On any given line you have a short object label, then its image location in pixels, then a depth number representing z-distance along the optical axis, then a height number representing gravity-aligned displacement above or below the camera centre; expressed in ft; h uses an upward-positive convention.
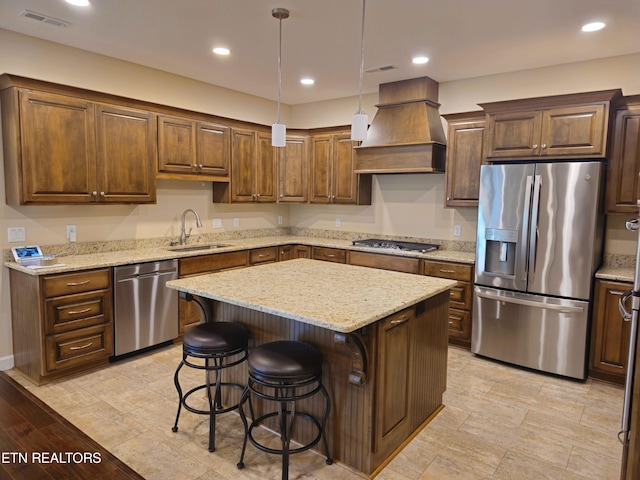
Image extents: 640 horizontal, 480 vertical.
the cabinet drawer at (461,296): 13.44 -2.85
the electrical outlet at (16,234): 11.44 -0.92
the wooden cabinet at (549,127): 11.06 +2.31
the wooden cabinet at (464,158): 13.64 +1.66
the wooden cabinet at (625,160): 11.27 +1.37
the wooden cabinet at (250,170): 16.49 +1.40
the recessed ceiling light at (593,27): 9.96 +4.41
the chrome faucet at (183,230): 15.39 -0.98
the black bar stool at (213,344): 7.93 -2.69
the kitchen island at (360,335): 7.06 -2.48
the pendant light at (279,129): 9.48 +1.72
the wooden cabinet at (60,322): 10.63 -3.22
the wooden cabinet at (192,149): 13.89 +1.92
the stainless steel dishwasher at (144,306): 12.04 -3.10
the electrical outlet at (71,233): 12.55 -0.94
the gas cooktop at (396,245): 15.25 -1.46
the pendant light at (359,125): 8.65 +1.67
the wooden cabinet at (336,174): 17.10 +1.31
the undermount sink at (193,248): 14.62 -1.61
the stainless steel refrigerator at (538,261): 11.15 -1.47
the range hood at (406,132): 14.48 +2.68
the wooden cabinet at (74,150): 10.71 +1.44
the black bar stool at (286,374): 6.87 -2.79
